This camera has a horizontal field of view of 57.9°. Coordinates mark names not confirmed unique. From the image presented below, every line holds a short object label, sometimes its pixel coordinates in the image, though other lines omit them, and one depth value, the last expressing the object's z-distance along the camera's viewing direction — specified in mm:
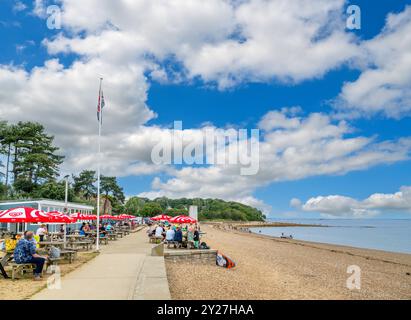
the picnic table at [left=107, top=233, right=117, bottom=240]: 24711
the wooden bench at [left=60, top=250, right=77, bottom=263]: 12164
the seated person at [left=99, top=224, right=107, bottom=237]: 22648
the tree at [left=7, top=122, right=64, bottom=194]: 52844
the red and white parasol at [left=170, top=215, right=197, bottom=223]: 21203
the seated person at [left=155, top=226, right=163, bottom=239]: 21531
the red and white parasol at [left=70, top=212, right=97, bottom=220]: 22288
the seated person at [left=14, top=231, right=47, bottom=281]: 9531
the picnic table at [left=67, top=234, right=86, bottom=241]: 19627
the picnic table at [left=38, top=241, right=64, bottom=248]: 14747
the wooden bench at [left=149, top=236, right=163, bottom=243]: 21712
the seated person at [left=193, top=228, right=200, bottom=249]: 16672
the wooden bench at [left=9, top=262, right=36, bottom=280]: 9352
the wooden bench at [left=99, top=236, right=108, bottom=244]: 19988
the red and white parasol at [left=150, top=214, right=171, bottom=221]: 31047
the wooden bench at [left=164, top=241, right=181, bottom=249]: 18494
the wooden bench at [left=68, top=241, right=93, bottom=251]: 16508
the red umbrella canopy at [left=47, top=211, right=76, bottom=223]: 13492
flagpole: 17281
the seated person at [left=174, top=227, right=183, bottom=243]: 18478
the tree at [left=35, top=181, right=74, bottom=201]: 48688
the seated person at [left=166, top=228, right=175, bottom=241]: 18609
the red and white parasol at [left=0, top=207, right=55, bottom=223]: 11069
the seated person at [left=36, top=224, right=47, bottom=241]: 18312
